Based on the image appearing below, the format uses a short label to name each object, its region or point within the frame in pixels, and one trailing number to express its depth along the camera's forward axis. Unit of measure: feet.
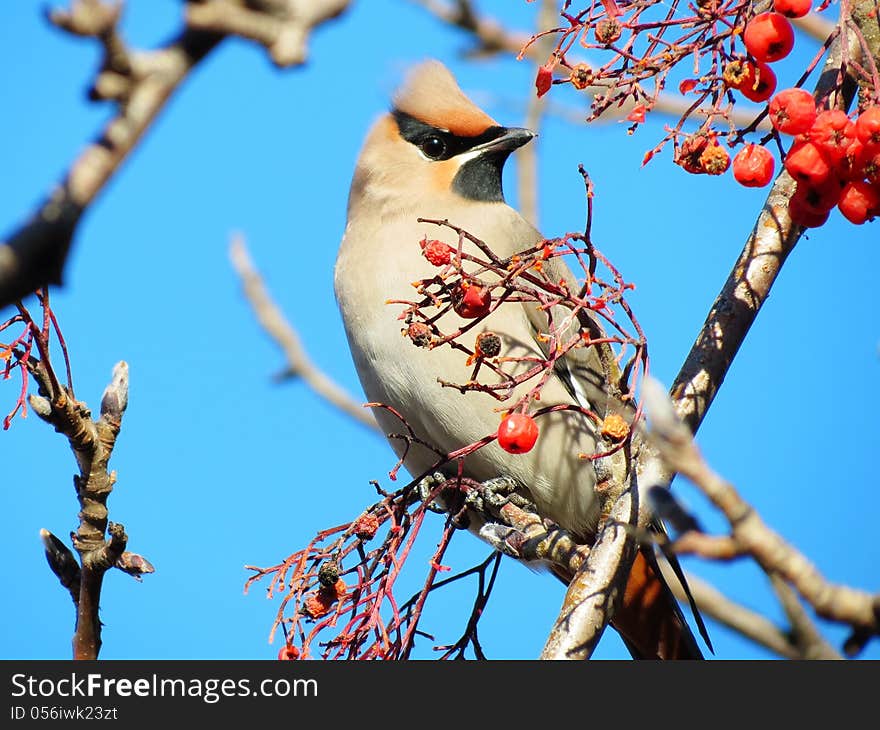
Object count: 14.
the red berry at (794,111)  13.99
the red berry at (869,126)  13.21
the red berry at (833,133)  13.76
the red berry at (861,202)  13.94
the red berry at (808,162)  14.06
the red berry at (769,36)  14.23
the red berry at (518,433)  15.94
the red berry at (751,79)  14.84
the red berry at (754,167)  14.98
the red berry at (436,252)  15.84
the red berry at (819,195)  14.40
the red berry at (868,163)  13.37
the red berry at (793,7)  14.15
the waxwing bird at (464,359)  25.50
